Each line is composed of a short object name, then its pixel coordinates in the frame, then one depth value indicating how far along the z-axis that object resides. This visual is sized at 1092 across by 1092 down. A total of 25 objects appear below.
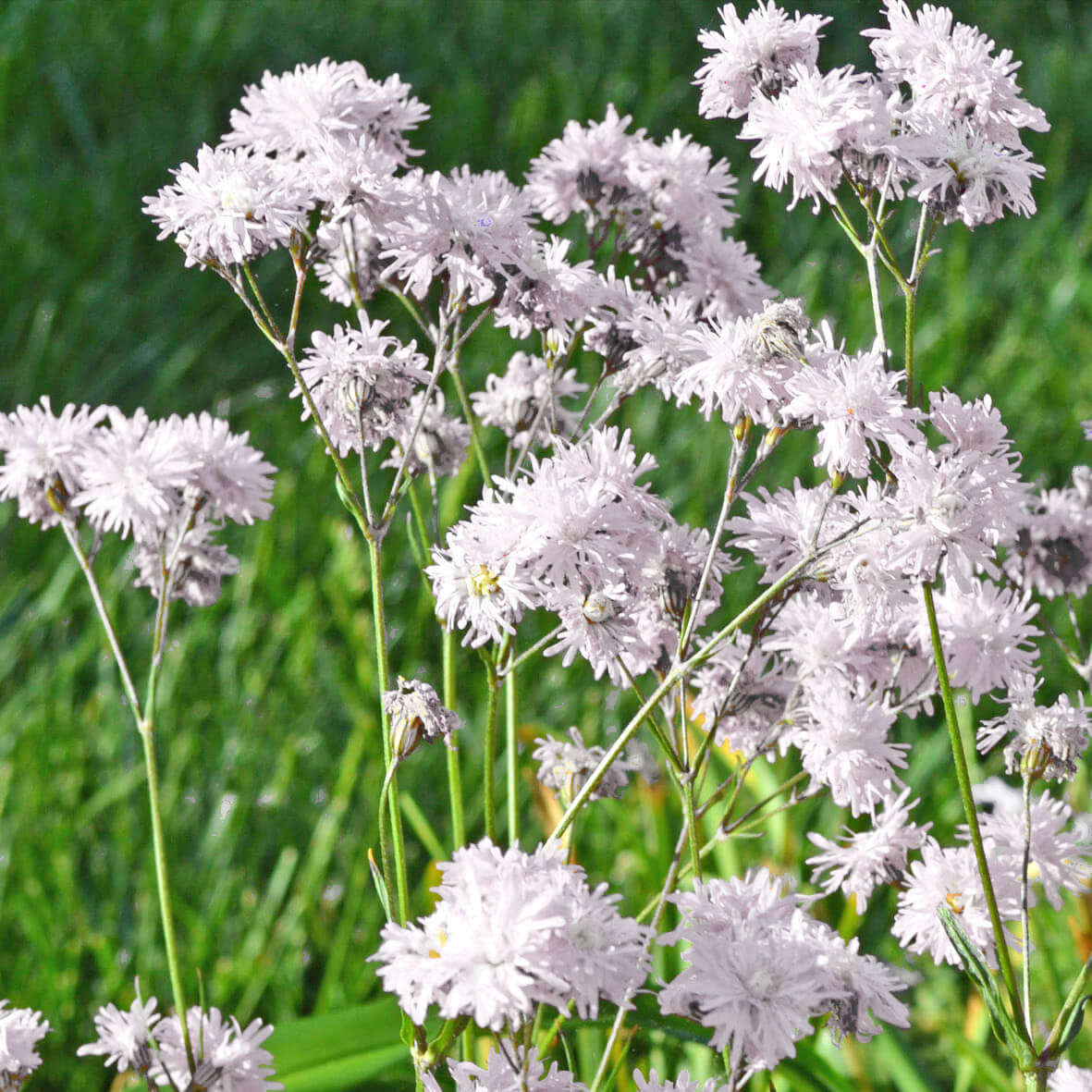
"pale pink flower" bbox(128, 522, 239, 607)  1.05
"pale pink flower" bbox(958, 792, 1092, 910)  1.02
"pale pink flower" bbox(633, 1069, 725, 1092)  0.95
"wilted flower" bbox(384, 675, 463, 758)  0.97
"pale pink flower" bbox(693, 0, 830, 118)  1.00
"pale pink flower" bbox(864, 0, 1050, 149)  0.99
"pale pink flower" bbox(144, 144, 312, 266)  0.98
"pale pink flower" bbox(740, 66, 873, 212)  0.98
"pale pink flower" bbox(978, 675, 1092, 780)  1.00
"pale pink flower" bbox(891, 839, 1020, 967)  1.00
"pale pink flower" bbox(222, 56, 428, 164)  1.02
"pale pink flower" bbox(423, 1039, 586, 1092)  0.93
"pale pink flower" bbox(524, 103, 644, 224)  1.06
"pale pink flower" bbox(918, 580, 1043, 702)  1.02
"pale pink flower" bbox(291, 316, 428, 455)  0.99
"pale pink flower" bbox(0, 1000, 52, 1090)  0.97
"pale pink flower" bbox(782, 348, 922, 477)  0.95
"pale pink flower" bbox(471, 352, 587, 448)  1.05
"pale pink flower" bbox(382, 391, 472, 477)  1.04
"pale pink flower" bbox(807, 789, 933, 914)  1.02
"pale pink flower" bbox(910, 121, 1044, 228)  0.98
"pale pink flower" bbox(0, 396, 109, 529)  1.02
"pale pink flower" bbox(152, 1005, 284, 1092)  0.99
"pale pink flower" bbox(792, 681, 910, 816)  1.00
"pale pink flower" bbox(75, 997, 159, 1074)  0.99
